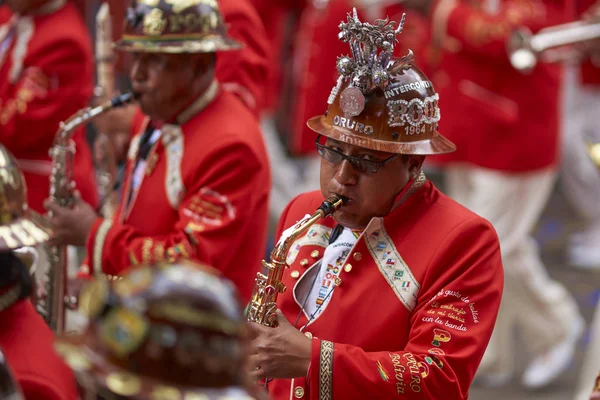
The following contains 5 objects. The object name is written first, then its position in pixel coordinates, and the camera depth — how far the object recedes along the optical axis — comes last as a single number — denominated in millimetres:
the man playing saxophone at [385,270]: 5762
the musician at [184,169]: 7855
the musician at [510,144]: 11695
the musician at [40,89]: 10852
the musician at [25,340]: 4906
